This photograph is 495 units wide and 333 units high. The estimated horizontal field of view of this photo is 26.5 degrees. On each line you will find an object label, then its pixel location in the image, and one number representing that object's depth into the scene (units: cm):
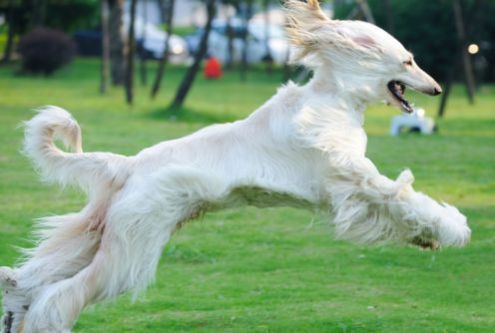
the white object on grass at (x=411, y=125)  1895
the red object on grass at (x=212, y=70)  3578
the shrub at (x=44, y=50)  3338
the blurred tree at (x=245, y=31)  3581
